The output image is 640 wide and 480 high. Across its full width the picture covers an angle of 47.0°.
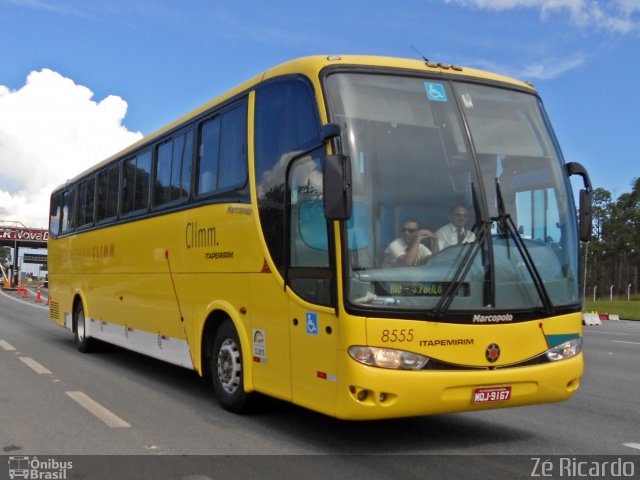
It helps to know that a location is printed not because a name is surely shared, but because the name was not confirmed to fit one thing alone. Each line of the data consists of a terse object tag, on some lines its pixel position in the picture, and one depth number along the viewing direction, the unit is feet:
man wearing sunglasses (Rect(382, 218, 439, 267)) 18.81
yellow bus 18.49
